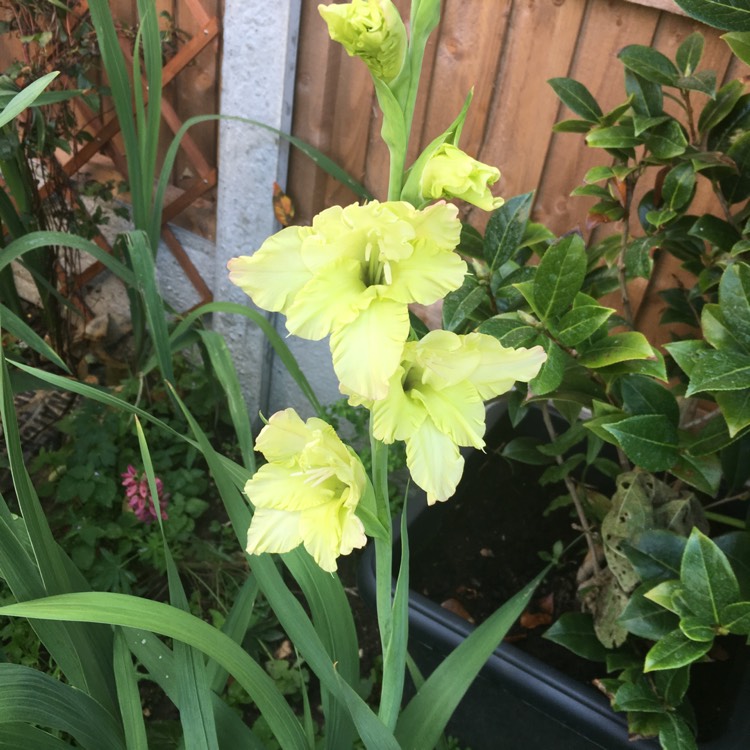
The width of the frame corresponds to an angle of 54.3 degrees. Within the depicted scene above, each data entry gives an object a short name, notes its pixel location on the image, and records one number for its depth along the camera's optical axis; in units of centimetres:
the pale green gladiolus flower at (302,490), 70
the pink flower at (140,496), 163
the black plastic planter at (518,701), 113
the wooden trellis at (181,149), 178
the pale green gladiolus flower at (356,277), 59
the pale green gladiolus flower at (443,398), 66
